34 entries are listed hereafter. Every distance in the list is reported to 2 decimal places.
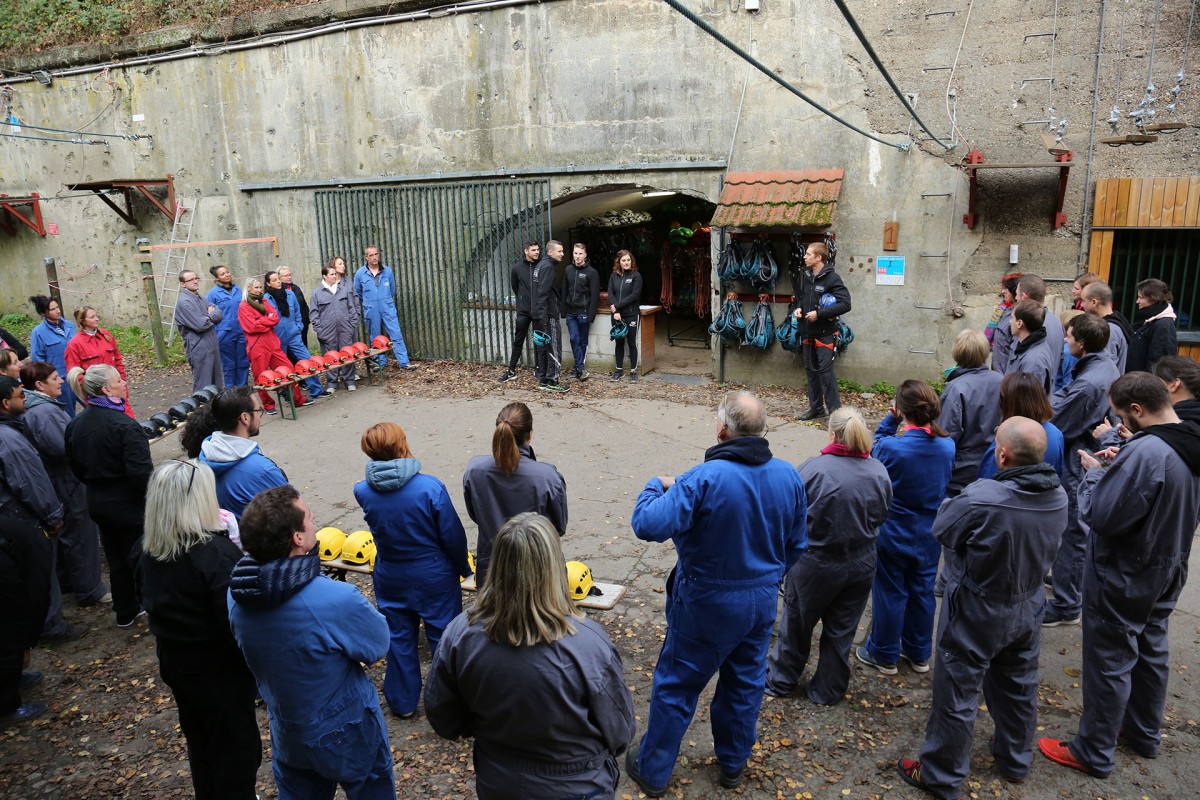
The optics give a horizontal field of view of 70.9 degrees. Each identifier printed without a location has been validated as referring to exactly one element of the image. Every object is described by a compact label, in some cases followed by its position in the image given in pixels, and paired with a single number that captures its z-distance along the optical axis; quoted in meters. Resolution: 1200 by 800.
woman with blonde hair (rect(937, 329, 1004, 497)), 5.27
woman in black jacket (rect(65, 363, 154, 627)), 5.13
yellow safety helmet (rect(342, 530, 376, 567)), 5.26
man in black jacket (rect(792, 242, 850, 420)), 9.25
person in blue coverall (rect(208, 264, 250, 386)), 10.61
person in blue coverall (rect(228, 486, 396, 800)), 2.87
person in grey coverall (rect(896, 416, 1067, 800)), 3.56
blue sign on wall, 9.94
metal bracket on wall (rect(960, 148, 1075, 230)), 8.62
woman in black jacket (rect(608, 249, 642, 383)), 11.28
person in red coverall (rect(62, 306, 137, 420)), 8.55
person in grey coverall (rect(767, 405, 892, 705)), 4.13
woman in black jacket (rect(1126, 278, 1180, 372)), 6.63
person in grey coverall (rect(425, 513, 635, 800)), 2.47
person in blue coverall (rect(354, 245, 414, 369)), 12.20
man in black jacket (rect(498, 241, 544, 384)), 11.16
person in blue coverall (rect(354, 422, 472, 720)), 4.14
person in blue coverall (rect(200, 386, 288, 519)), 4.52
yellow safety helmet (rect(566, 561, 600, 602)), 4.81
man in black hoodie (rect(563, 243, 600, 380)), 11.20
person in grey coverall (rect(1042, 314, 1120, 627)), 5.33
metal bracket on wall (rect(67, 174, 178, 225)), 14.31
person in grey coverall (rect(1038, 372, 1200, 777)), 3.79
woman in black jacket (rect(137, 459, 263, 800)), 3.30
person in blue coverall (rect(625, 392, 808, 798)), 3.52
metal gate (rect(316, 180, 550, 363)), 12.05
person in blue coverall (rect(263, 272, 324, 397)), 10.78
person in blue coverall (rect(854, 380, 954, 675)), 4.50
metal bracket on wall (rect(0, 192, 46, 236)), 15.99
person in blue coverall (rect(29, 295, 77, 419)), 9.00
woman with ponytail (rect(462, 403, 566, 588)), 4.26
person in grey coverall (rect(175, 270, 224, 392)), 10.17
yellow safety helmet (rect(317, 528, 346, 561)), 5.32
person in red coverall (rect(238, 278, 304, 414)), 10.20
